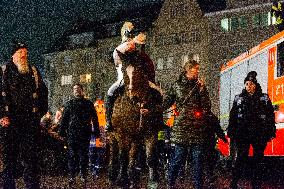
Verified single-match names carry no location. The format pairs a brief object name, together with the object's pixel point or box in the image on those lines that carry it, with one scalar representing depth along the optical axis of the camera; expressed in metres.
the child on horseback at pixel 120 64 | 6.63
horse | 6.49
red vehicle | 11.22
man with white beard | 6.66
